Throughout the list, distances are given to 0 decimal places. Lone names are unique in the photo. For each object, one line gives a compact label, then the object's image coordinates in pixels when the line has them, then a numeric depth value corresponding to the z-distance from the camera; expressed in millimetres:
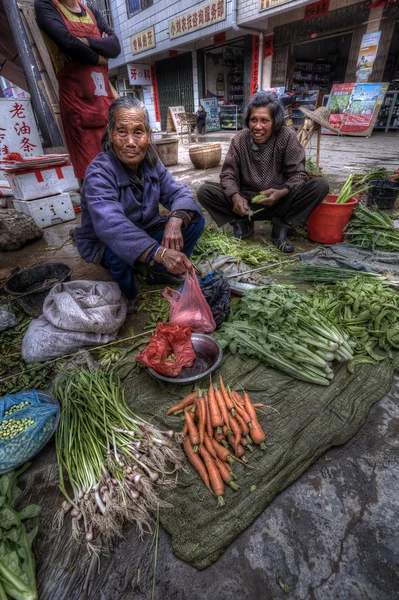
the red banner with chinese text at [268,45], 12594
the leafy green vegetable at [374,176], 4617
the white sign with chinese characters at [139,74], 18000
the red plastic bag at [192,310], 2240
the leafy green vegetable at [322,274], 2738
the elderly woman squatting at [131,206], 2188
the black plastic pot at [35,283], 2600
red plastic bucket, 3533
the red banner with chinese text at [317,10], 10277
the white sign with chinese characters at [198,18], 12289
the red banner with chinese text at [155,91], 18195
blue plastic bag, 1511
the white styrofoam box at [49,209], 4797
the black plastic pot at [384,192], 4418
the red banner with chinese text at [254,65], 12758
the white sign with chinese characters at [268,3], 10430
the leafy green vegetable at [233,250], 3453
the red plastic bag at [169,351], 1963
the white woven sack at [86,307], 2201
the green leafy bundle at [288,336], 1971
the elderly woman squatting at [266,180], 3330
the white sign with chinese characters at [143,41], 15909
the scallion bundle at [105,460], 1327
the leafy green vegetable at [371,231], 3384
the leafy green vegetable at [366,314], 2119
